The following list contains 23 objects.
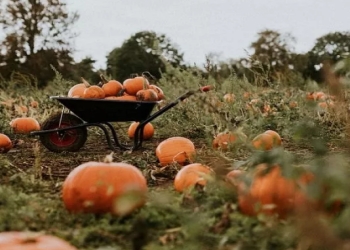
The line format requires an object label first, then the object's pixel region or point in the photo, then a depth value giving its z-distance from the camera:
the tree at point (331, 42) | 44.53
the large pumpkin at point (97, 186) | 2.77
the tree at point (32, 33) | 26.16
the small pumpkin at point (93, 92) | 6.09
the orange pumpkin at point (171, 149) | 4.77
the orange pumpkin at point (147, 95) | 6.16
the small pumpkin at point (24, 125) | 7.41
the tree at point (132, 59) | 38.04
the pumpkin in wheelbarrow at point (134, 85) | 6.52
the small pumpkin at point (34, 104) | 9.96
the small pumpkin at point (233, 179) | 2.61
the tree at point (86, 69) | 28.59
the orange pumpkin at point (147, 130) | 7.15
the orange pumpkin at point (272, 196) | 2.53
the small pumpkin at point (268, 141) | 4.66
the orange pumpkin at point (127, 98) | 6.31
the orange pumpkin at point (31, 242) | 2.05
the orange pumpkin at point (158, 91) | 6.54
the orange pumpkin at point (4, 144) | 5.75
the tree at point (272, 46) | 43.36
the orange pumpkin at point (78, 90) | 6.26
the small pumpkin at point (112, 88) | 6.47
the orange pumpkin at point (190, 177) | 3.20
